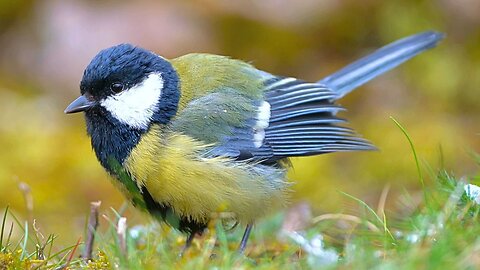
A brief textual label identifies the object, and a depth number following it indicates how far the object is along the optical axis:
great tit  4.74
